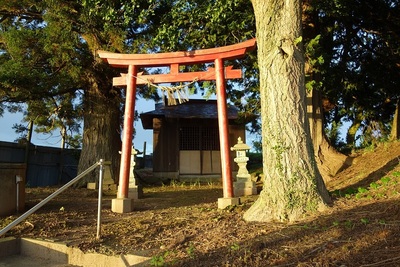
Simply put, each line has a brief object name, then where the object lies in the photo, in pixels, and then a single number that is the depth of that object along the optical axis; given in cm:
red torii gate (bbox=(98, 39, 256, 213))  721
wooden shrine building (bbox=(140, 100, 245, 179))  1686
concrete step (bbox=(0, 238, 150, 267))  422
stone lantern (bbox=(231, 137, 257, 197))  995
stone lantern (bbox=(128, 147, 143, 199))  979
